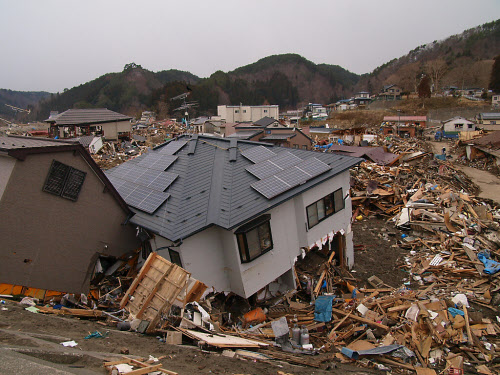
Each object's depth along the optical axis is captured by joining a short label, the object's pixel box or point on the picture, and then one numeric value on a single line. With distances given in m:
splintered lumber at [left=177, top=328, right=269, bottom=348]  6.57
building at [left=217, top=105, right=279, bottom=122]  81.69
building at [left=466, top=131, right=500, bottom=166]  37.13
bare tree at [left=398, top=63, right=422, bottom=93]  102.94
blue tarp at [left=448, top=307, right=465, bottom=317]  9.43
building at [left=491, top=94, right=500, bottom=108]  72.62
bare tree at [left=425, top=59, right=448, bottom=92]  92.56
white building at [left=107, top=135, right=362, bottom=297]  9.63
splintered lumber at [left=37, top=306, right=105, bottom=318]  7.44
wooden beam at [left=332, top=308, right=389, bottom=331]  9.07
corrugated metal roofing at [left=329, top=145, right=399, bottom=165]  29.81
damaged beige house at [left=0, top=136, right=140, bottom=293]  7.70
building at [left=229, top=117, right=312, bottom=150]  33.41
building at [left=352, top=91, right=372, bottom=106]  103.95
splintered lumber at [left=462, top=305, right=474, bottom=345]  8.56
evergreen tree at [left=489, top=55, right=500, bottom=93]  76.06
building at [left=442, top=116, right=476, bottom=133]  56.72
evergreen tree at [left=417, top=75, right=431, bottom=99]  82.56
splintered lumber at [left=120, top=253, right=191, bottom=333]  7.35
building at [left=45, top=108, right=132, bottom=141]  45.56
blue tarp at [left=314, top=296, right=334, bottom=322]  10.10
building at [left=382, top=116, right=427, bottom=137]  57.03
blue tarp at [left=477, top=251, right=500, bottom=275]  11.75
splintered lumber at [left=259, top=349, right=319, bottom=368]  6.89
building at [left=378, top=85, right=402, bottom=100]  92.43
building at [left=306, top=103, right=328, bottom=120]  96.10
